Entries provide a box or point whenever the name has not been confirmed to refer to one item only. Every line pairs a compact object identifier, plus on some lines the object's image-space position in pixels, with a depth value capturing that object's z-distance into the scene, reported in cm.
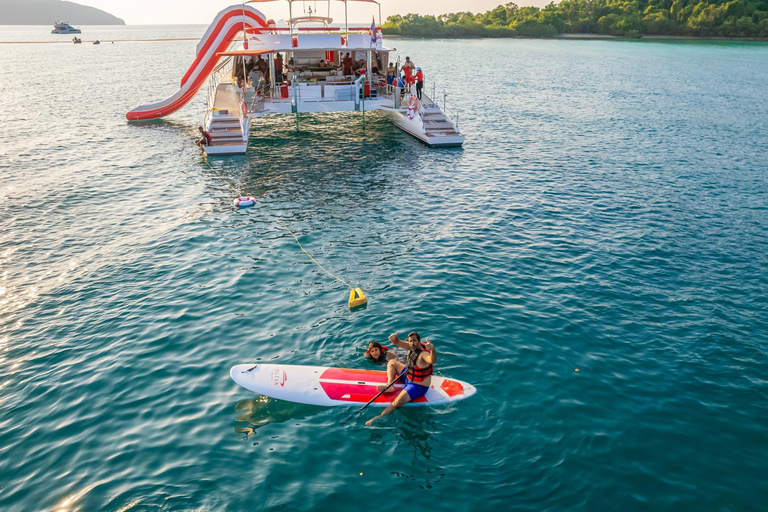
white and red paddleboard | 1216
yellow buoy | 1592
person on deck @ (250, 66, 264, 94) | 3584
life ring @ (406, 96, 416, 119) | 3632
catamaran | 3469
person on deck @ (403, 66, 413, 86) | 3725
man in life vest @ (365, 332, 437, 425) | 1205
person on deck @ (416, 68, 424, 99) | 3581
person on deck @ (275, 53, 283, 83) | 3722
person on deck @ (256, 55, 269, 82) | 3808
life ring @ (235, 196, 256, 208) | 2470
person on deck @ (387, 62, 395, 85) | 3784
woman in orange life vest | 1340
